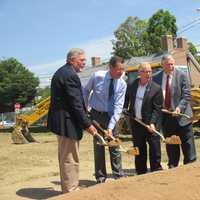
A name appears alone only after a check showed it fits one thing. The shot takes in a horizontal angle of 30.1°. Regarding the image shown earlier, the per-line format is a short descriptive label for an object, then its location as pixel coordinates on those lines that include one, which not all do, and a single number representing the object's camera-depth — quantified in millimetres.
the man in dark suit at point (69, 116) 4562
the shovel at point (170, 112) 5567
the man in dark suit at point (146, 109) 5445
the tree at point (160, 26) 37644
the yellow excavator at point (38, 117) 11779
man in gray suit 5696
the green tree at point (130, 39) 42398
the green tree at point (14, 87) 39962
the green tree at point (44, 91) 52812
